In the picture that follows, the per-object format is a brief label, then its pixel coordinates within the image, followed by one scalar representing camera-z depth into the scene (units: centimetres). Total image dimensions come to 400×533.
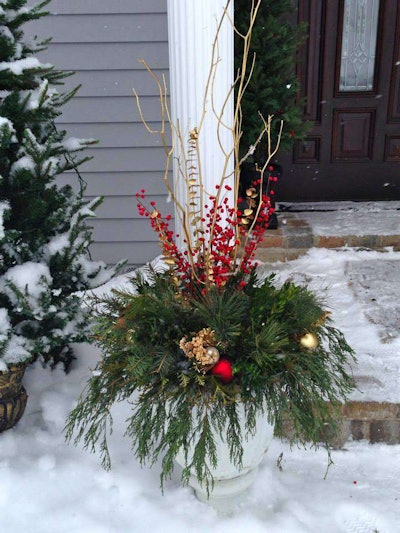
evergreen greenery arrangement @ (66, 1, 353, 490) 165
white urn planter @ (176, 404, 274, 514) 174
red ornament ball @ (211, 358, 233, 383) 168
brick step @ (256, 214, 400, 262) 364
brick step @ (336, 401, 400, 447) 216
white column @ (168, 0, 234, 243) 234
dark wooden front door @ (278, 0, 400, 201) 416
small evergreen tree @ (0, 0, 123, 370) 203
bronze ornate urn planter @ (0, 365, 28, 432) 214
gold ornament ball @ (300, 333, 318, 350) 172
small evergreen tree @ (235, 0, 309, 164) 346
